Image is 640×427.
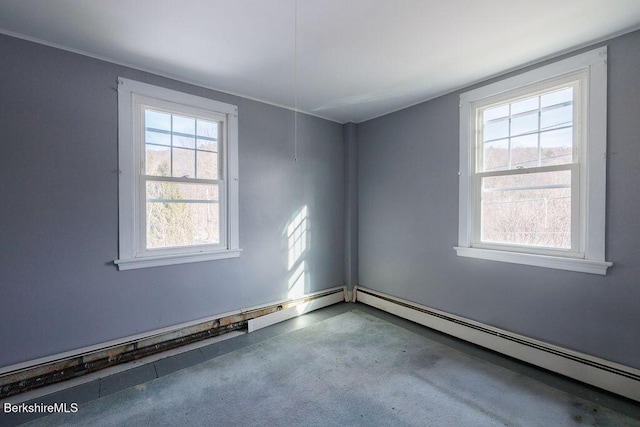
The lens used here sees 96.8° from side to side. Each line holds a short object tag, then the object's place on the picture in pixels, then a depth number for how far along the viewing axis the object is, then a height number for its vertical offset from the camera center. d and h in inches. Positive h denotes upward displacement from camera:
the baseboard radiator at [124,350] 79.7 -46.9
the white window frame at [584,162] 81.4 +14.3
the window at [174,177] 95.6 +12.0
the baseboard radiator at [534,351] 78.1 -46.2
